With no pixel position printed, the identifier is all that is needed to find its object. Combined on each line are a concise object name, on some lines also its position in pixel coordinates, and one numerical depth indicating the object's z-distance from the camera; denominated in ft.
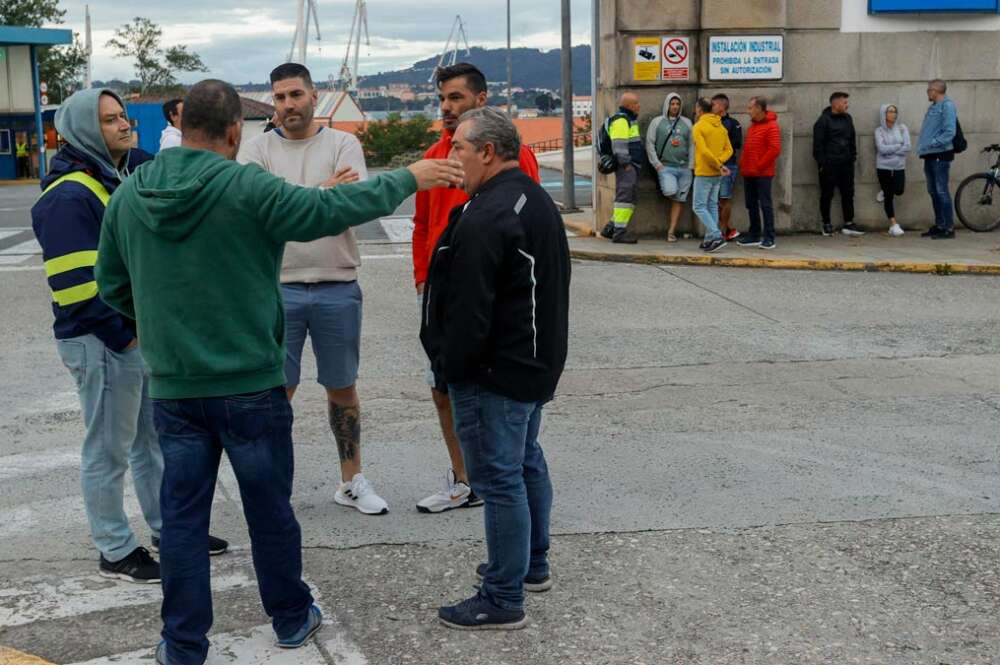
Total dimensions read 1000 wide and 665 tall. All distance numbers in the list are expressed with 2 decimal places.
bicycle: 52.85
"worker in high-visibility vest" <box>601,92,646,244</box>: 49.73
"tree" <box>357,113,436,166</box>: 152.25
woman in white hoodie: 52.01
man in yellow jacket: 48.44
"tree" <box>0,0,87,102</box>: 184.75
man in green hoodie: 12.75
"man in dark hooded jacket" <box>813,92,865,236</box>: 50.93
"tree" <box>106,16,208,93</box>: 226.38
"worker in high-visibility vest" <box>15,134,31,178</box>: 127.34
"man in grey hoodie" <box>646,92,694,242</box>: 49.98
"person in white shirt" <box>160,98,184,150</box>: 26.76
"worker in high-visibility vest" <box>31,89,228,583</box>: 15.29
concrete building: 51.57
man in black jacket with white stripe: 13.65
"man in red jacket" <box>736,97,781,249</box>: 48.75
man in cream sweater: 18.08
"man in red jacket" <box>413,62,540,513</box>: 18.26
